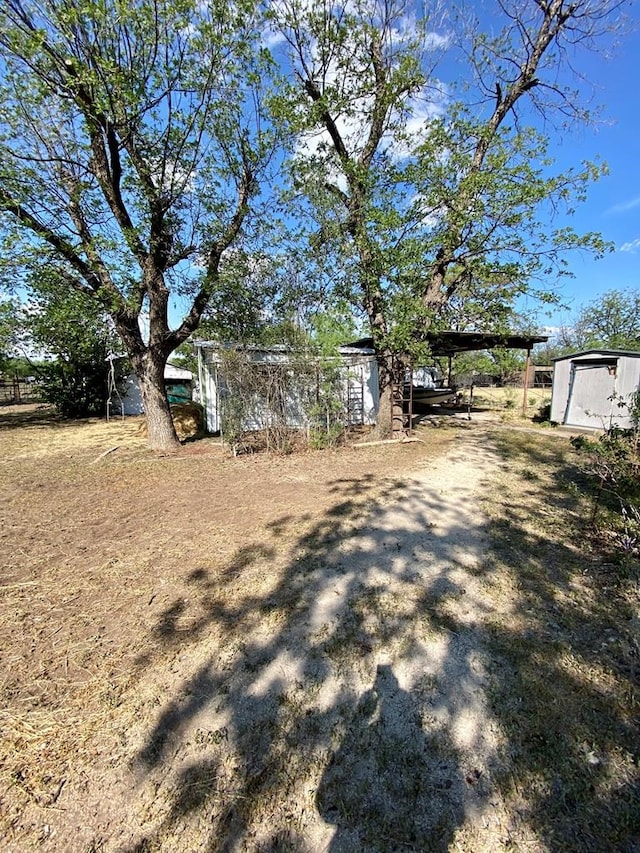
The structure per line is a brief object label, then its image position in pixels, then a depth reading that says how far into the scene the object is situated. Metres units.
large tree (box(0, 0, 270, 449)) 5.50
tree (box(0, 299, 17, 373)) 8.75
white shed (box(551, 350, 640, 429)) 9.49
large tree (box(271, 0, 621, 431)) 7.08
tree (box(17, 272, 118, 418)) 13.41
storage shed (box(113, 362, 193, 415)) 17.33
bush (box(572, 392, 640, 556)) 3.31
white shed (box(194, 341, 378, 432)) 7.79
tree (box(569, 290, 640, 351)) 21.45
